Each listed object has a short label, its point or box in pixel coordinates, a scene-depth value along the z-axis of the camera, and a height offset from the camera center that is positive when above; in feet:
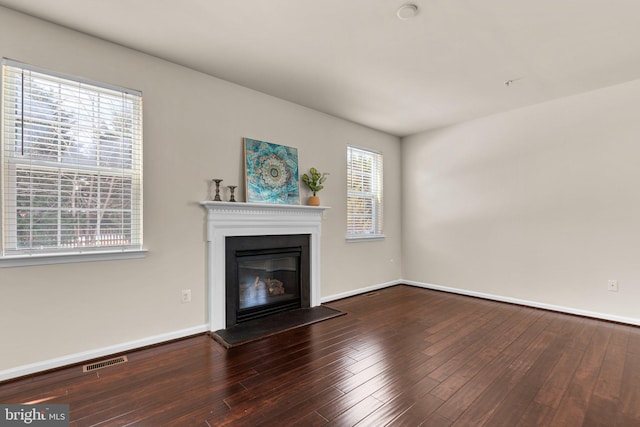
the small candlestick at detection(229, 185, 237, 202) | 10.20 +0.86
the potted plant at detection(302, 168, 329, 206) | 12.60 +1.45
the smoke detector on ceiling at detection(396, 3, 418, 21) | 6.77 +4.82
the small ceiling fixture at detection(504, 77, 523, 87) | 10.33 +4.78
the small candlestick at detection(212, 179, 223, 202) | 9.84 +0.93
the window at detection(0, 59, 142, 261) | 7.00 +1.39
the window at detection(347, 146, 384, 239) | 14.88 +1.24
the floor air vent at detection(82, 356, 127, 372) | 7.36 -3.73
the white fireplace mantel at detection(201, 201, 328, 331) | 9.83 -0.36
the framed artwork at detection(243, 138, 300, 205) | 10.85 +1.72
